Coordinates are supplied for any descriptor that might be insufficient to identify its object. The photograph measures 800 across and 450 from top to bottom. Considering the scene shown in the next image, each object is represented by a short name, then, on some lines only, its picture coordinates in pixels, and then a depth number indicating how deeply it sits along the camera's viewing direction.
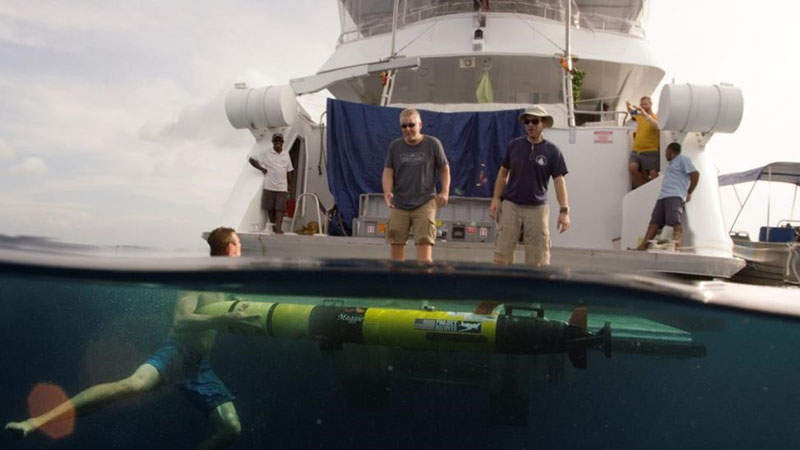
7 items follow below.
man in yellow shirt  8.44
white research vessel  7.33
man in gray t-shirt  5.87
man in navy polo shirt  5.80
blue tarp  9.13
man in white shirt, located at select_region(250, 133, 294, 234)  8.91
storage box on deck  8.04
